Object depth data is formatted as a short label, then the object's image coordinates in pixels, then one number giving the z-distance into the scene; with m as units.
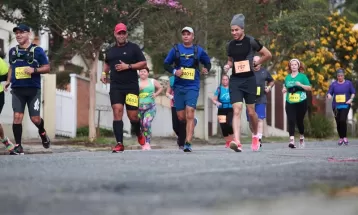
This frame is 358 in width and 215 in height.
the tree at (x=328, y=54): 36.12
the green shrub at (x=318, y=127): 37.28
